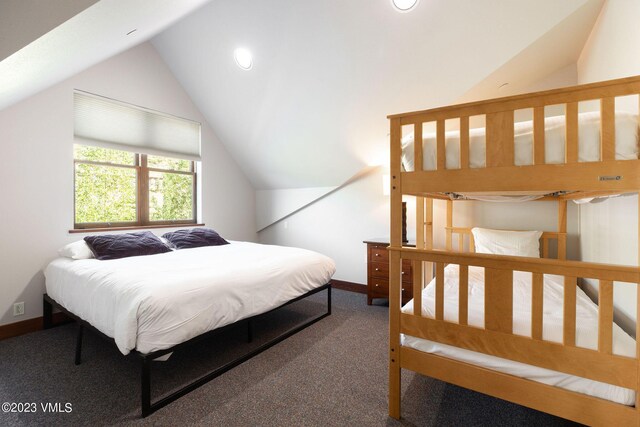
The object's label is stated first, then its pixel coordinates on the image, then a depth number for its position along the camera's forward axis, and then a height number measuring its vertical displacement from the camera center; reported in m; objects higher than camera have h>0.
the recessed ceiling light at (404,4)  2.24 +1.62
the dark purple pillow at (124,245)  2.72 -0.32
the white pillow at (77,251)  2.67 -0.35
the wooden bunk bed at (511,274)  1.13 -0.28
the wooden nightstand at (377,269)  3.34 -0.67
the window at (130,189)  3.24 +0.31
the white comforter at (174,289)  1.65 -0.54
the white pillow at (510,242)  2.70 -0.30
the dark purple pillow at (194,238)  3.41 -0.31
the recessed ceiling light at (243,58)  3.19 +1.74
